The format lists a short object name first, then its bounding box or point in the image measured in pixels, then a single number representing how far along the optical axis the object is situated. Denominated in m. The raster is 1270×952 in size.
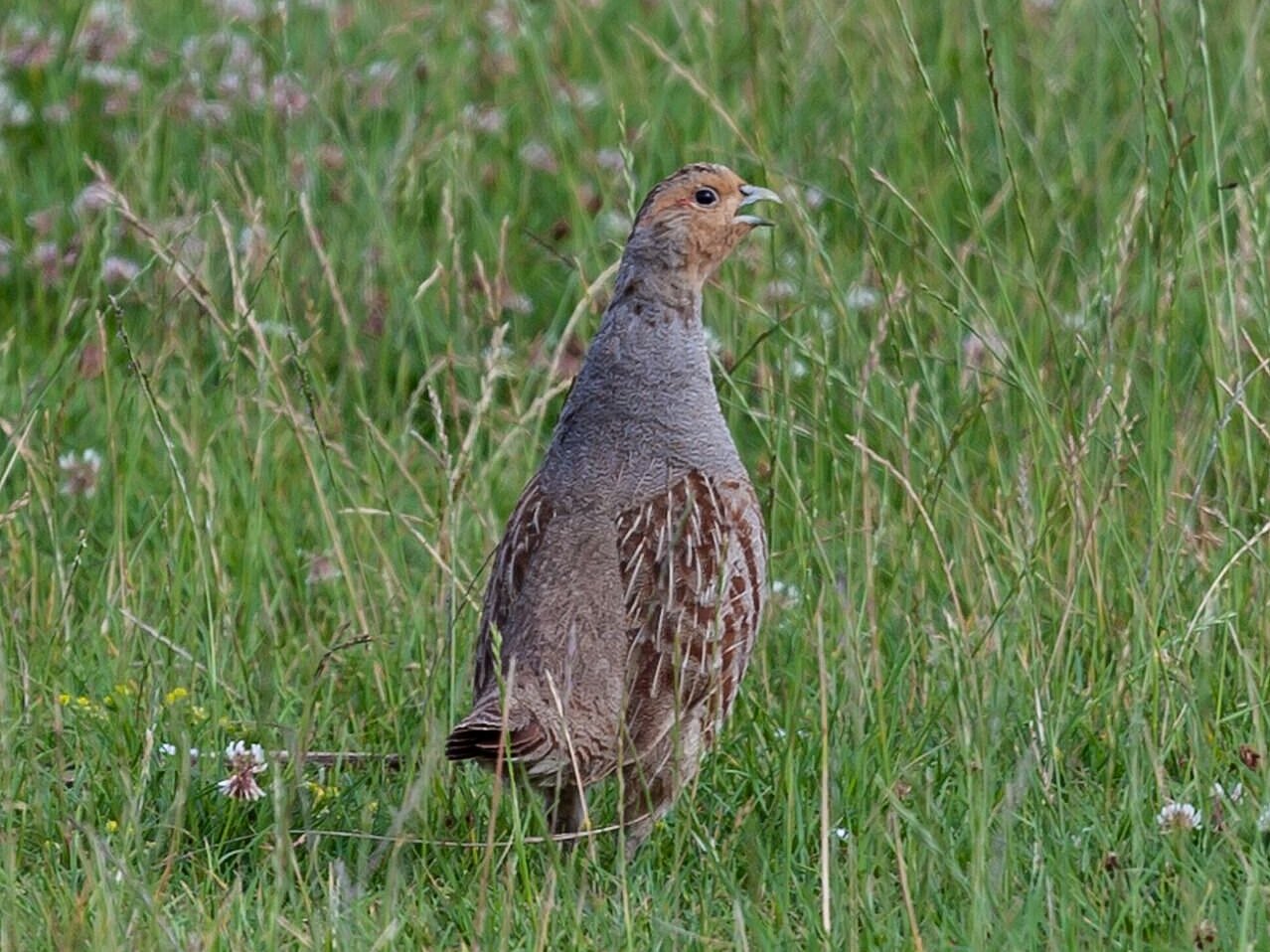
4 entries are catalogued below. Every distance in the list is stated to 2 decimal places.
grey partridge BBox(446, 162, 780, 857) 7.67
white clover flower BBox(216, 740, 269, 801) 7.72
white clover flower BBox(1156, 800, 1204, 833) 6.92
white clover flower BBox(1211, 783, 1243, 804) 7.06
